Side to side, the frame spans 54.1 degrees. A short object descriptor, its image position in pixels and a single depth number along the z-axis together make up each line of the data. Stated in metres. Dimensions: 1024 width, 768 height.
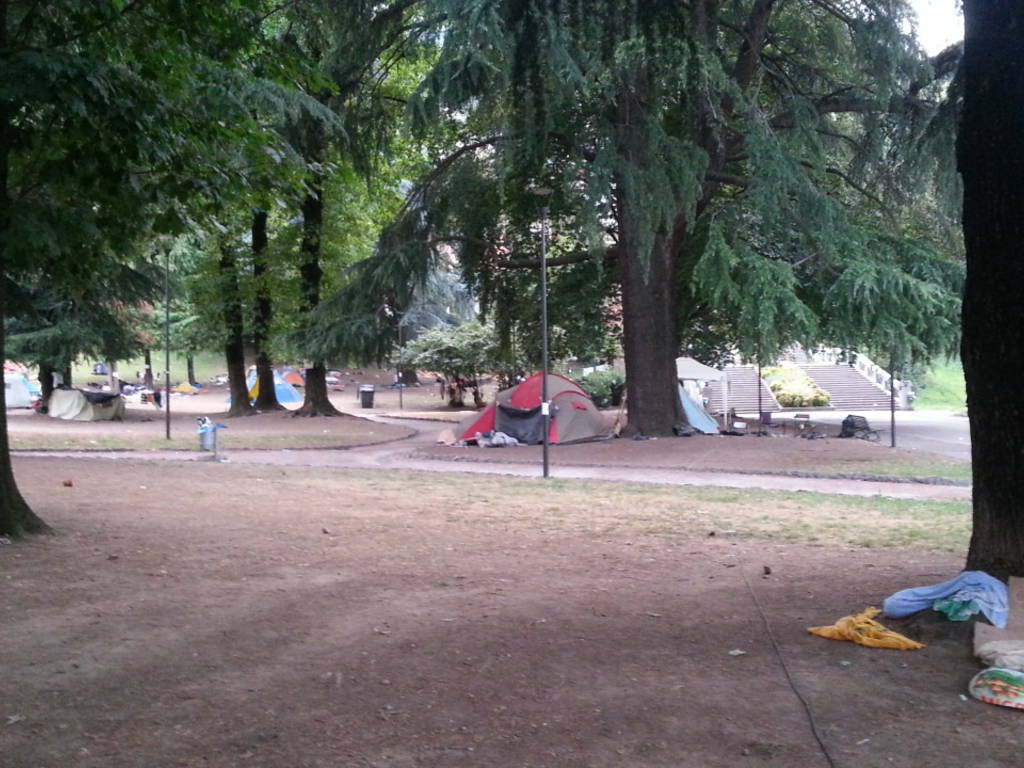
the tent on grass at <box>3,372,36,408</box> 46.28
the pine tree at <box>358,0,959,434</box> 19.78
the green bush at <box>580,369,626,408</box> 44.81
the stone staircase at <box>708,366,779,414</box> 45.19
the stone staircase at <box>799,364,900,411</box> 46.75
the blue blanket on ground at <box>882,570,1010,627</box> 5.64
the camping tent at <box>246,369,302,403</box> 54.47
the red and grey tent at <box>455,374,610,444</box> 25.70
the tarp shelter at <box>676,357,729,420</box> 34.62
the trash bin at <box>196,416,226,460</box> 21.58
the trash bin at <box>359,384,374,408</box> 49.34
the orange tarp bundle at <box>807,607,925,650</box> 5.57
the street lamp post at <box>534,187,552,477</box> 18.42
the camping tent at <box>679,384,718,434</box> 27.05
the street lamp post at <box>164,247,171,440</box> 25.02
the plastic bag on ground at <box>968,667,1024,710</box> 4.59
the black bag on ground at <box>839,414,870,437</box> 27.88
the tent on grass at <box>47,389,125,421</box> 34.42
